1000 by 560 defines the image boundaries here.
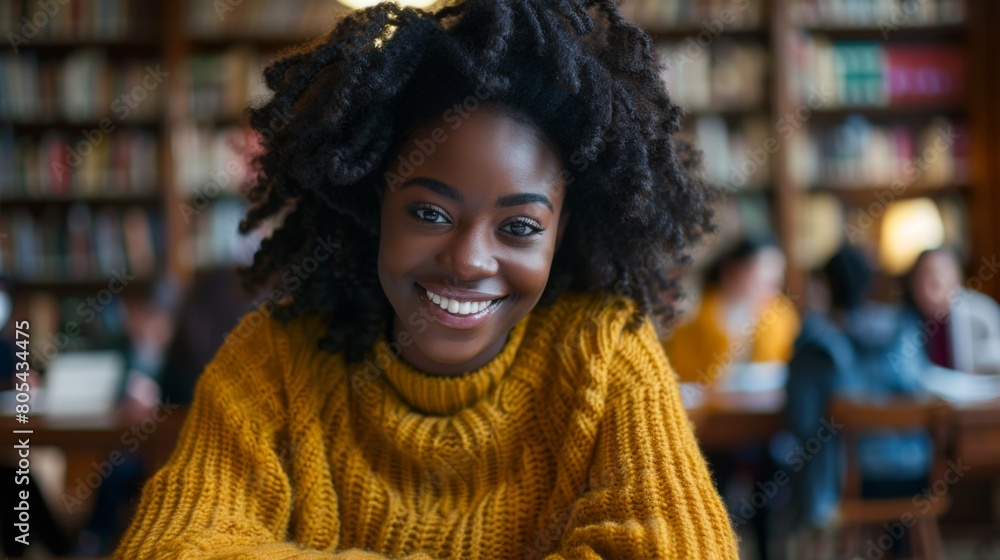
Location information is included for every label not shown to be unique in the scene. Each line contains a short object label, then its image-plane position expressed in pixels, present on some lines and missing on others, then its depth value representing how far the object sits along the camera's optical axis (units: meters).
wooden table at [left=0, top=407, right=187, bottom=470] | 2.76
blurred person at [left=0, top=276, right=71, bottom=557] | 2.88
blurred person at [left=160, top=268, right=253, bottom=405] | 3.28
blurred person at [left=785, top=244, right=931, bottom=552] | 3.03
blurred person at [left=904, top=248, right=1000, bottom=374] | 3.68
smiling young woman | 1.09
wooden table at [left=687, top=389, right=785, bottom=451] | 2.91
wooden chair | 2.79
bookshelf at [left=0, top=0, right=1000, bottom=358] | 4.83
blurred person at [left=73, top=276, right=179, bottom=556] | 3.48
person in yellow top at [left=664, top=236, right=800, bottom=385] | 3.73
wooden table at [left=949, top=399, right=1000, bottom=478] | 2.83
